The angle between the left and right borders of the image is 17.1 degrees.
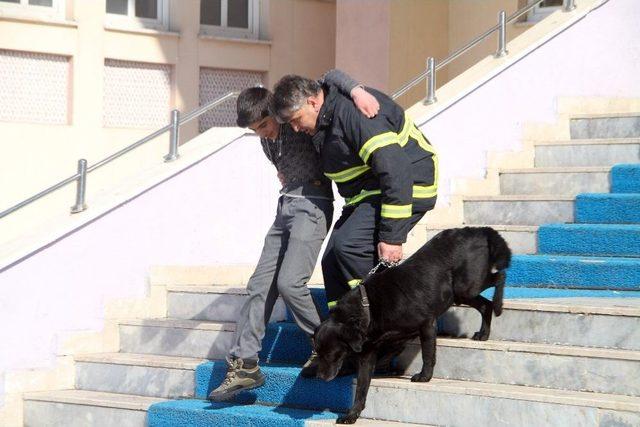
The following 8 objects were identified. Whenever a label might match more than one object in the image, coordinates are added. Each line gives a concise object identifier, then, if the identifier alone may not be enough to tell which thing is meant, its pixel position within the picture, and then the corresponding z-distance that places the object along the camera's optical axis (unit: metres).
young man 11.65
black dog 11.00
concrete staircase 10.94
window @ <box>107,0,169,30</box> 21.07
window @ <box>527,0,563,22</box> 20.89
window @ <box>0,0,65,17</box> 20.02
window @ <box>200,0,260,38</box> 22.08
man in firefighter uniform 10.91
